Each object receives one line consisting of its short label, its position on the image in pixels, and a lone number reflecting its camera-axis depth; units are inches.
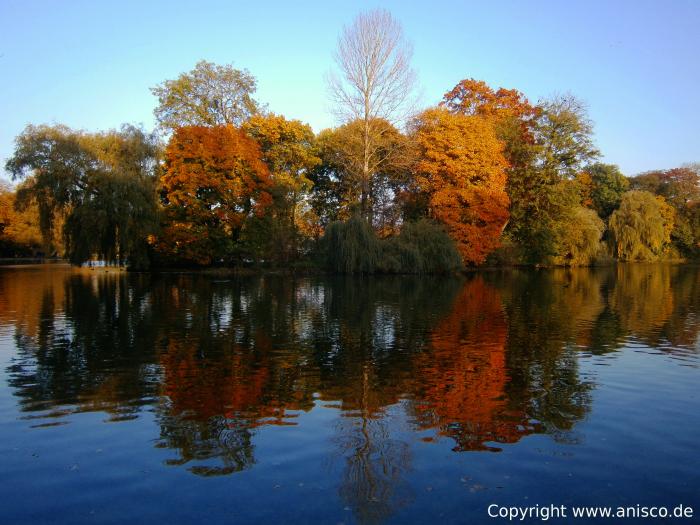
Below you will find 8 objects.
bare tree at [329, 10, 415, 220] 1644.9
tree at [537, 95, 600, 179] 1863.9
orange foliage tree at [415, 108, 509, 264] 1668.3
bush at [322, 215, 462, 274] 1476.4
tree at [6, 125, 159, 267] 1454.2
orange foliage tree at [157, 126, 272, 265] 1578.5
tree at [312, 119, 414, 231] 1696.6
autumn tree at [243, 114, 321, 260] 1663.4
